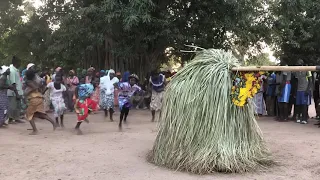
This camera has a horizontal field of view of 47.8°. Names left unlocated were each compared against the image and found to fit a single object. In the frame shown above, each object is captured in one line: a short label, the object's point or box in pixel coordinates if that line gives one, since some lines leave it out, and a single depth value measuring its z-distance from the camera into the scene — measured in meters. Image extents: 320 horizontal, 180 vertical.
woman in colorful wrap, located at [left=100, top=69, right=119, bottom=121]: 9.80
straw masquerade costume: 4.82
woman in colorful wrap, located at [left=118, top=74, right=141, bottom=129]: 8.48
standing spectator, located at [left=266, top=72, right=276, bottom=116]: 10.55
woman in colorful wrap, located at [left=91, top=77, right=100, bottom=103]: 11.80
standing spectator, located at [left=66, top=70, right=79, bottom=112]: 12.35
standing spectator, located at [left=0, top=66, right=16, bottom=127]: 8.48
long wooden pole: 4.53
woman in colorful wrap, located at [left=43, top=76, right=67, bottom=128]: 8.82
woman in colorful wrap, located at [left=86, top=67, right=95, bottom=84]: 11.15
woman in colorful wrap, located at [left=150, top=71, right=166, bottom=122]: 9.75
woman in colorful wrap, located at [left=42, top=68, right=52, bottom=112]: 11.91
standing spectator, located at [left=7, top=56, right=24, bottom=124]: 8.96
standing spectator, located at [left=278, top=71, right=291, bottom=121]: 9.71
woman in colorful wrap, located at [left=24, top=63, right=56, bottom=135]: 7.96
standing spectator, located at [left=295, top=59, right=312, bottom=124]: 9.29
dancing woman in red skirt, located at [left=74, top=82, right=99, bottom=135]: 7.98
